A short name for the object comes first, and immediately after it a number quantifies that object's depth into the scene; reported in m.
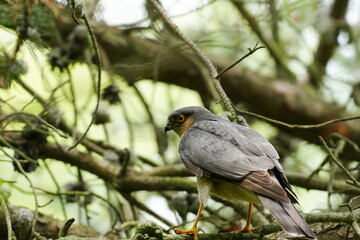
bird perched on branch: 6.07
